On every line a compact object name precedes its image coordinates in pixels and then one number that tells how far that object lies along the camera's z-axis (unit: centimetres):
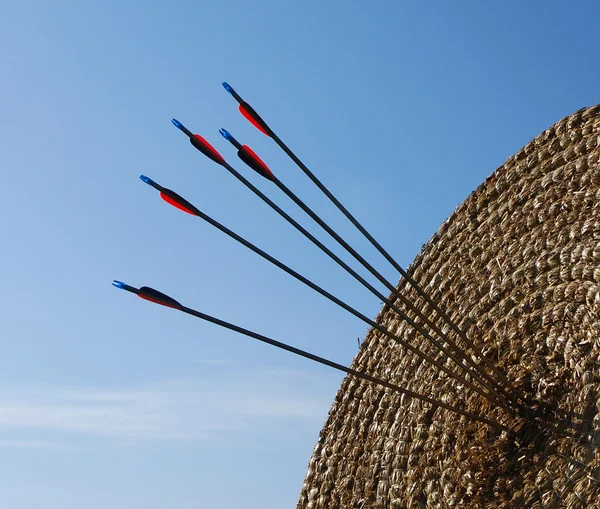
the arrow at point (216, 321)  245
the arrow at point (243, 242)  252
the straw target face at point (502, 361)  275
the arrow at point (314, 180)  263
